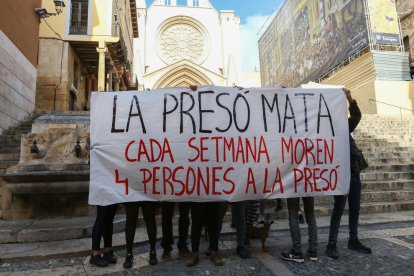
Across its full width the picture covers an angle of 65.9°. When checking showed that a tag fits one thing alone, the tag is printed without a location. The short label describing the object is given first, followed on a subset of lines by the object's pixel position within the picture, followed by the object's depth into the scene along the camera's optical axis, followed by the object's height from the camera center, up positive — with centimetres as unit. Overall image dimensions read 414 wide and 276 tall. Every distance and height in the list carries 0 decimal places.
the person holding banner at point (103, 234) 370 -60
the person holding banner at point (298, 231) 376 -64
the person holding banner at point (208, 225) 373 -53
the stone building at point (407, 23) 2259 +1085
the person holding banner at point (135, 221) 371 -49
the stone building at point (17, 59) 1062 +458
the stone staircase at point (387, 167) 700 +20
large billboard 2270 +1219
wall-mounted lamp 1323 +712
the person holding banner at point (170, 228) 397 -59
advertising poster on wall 2098 +995
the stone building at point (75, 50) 1775 +811
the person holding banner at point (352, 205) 395 -37
